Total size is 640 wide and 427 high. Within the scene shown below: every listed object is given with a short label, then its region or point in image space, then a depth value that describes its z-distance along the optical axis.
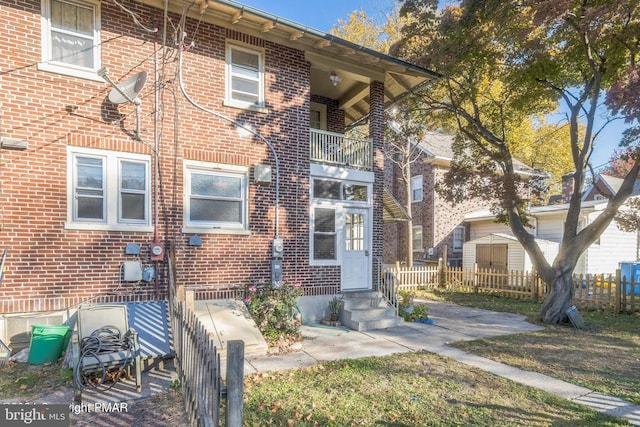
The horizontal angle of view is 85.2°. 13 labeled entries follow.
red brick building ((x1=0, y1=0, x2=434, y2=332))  6.20
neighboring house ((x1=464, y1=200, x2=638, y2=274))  16.27
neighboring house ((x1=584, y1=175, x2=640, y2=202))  26.99
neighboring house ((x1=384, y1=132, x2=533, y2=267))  20.03
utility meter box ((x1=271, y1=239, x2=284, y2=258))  8.20
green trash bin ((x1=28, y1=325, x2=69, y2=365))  5.56
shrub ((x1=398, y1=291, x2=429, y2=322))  9.33
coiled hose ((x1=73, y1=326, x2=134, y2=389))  4.65
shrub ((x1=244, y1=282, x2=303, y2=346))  7.20
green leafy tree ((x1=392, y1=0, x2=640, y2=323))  8.09
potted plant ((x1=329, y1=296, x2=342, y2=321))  8.73
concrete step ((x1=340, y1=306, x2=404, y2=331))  8.31
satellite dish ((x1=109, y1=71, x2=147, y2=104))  6.30
